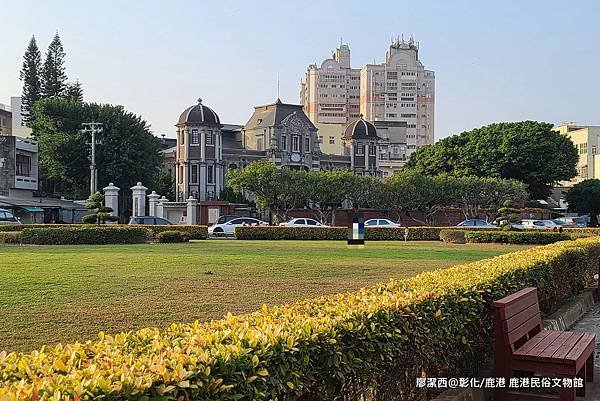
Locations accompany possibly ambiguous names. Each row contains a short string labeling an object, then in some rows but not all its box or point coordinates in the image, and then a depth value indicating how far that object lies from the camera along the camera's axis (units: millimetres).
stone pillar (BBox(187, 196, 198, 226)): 45406
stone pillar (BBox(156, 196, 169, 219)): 45875
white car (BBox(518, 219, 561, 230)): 40450
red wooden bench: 5430
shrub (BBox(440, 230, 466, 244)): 31125
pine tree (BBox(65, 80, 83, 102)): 61025
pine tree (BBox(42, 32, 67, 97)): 60312
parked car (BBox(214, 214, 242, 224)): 42850
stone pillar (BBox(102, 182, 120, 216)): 40094
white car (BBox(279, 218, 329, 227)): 41688
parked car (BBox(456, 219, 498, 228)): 40500
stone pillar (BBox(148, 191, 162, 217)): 45469
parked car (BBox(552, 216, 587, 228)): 47200
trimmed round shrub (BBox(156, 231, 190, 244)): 27500
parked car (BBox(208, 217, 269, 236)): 38438
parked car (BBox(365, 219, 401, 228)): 41953
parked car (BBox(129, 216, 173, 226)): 37250
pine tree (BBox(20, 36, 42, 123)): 60625
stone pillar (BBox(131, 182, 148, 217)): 42541
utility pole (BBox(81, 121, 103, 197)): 43781
